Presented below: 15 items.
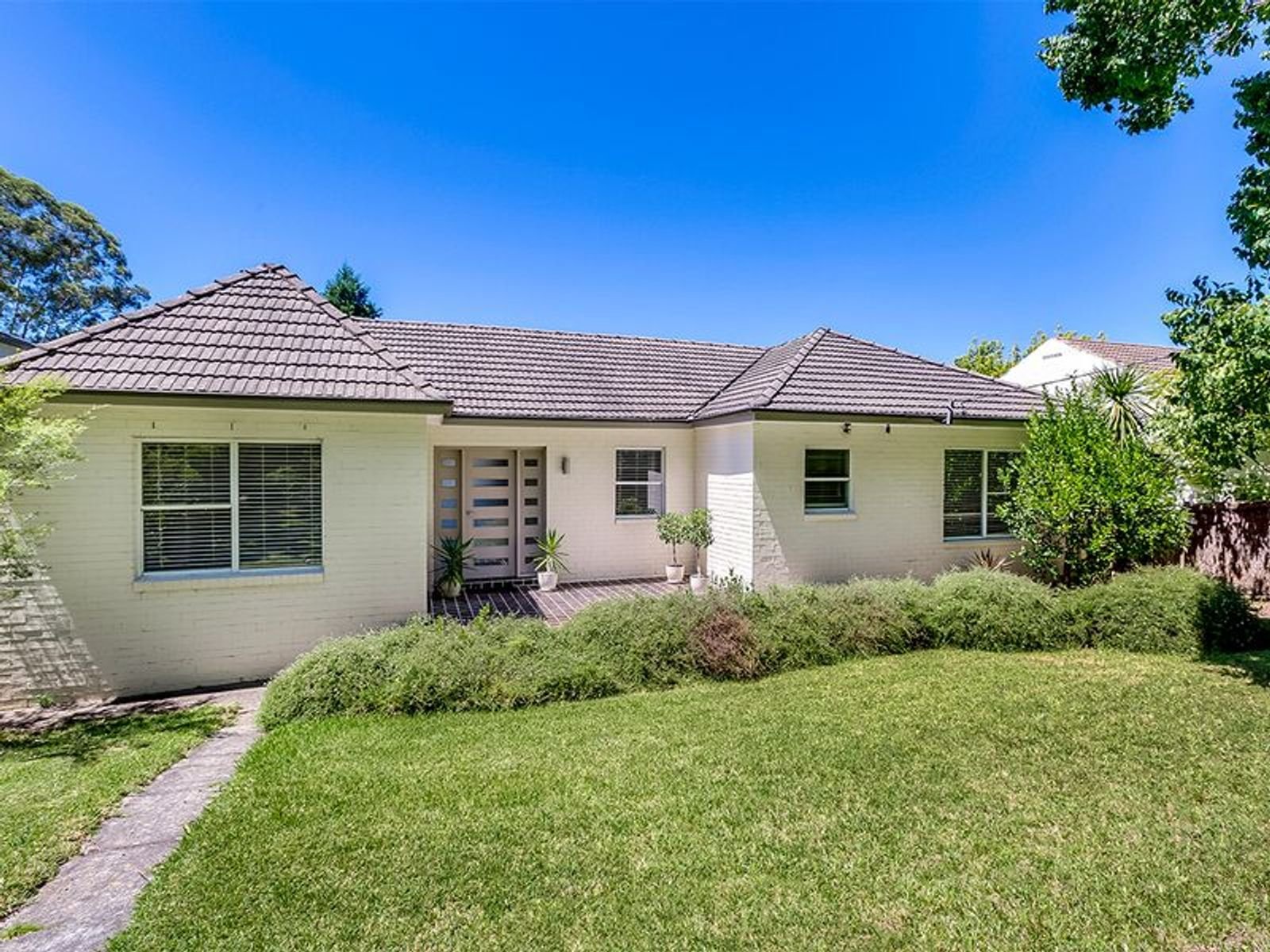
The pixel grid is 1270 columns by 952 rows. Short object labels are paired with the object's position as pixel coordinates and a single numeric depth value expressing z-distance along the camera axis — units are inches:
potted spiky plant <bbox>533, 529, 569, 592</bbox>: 514.6
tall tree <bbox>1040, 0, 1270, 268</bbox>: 297.4
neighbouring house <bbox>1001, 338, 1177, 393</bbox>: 951.6
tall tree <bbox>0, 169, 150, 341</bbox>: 1312.7
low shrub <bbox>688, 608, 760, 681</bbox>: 326.3
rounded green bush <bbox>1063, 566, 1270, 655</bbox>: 374.6
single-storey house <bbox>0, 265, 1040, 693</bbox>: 317.1
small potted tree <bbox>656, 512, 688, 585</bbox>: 521.3
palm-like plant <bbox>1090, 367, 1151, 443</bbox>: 503.2
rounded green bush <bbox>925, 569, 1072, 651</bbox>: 380.8
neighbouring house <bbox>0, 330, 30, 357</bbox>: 546.4
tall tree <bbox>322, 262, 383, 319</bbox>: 1305.4
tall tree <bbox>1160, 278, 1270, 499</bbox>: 290.0
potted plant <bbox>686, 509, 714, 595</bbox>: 519.2
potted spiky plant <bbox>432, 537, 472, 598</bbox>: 491.8
